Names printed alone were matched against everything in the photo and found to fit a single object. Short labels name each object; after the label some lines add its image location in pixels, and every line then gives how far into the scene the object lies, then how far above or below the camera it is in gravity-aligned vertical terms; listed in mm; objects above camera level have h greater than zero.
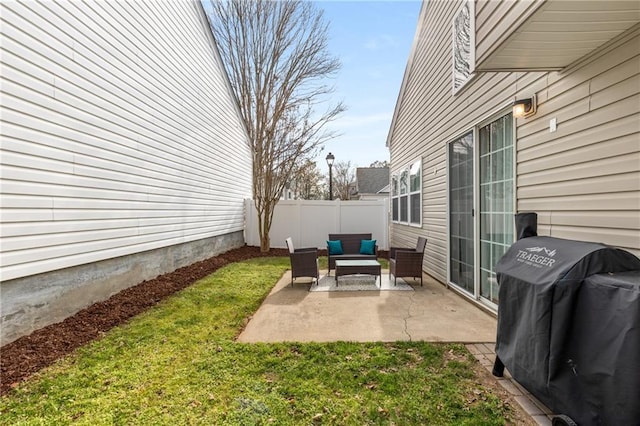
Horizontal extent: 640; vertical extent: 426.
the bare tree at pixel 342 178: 33469 +2770
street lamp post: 13047 +1862
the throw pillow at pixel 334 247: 7898 -1063
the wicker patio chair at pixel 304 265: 6188 -1176
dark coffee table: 6152 -1256
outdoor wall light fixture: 3399 +1026
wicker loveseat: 8164 -982
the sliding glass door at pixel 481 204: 4078 -21
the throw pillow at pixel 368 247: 7902 -1068
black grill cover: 1605 -738
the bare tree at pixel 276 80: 10664 +4386
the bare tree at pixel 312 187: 25688 +1566
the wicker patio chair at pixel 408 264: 6160 -1170
